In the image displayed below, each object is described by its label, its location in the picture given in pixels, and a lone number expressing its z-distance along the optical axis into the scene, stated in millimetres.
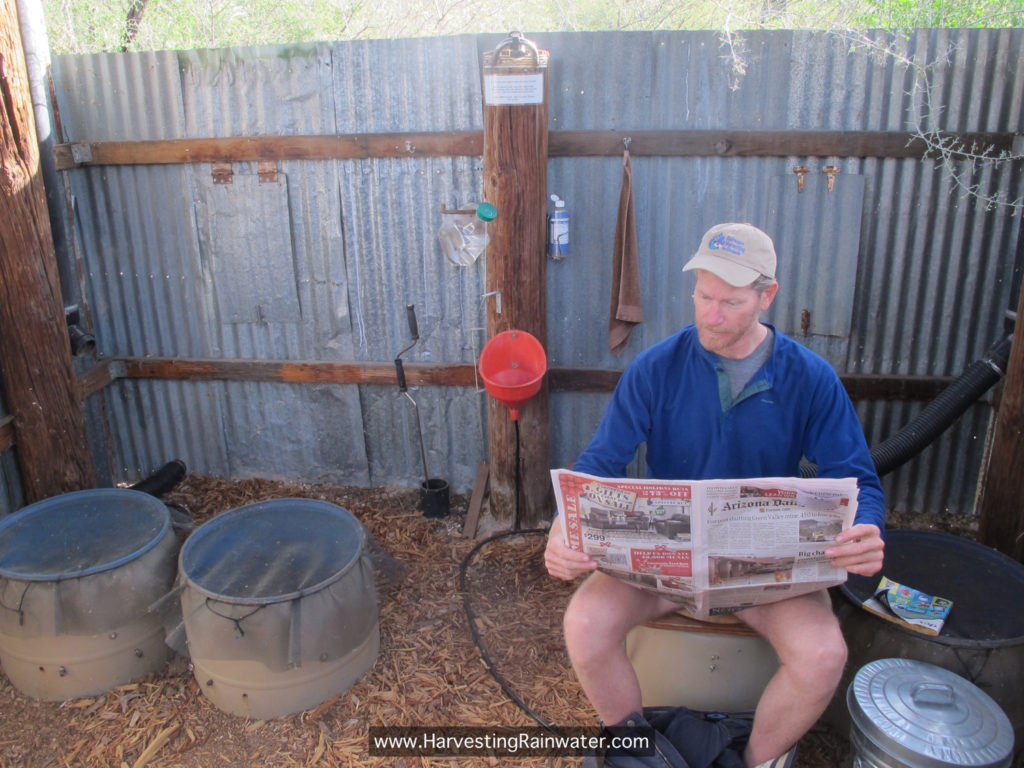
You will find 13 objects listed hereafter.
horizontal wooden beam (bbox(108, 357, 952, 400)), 4289
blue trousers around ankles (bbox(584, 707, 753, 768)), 2404
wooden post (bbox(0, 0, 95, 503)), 3881
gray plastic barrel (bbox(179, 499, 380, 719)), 3039
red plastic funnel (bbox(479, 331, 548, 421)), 4066
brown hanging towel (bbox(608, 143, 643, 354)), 4109
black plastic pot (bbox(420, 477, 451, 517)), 4688
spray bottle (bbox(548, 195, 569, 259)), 4133
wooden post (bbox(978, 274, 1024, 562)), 3422
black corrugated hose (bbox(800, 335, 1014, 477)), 3959
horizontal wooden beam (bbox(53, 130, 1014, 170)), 3943
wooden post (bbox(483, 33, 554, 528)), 3779
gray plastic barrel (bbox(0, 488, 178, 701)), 3168
